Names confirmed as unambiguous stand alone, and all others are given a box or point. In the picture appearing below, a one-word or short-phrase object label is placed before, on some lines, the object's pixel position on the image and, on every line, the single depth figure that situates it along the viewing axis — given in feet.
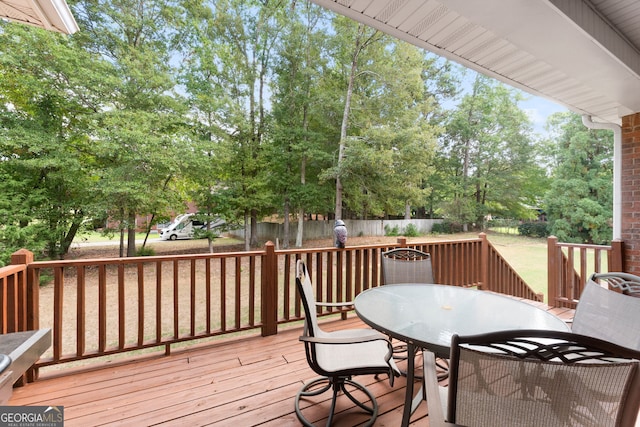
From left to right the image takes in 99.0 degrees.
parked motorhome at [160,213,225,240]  40.57
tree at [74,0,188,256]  22.30
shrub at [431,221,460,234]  50.85
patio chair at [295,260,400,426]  5.03
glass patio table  4.65
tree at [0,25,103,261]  19.43
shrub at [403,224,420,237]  45.13
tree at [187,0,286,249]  29.09
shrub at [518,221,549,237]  47.25
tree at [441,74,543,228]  50.60
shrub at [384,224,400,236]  43.21
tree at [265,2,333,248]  32.04
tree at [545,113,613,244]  37.96
